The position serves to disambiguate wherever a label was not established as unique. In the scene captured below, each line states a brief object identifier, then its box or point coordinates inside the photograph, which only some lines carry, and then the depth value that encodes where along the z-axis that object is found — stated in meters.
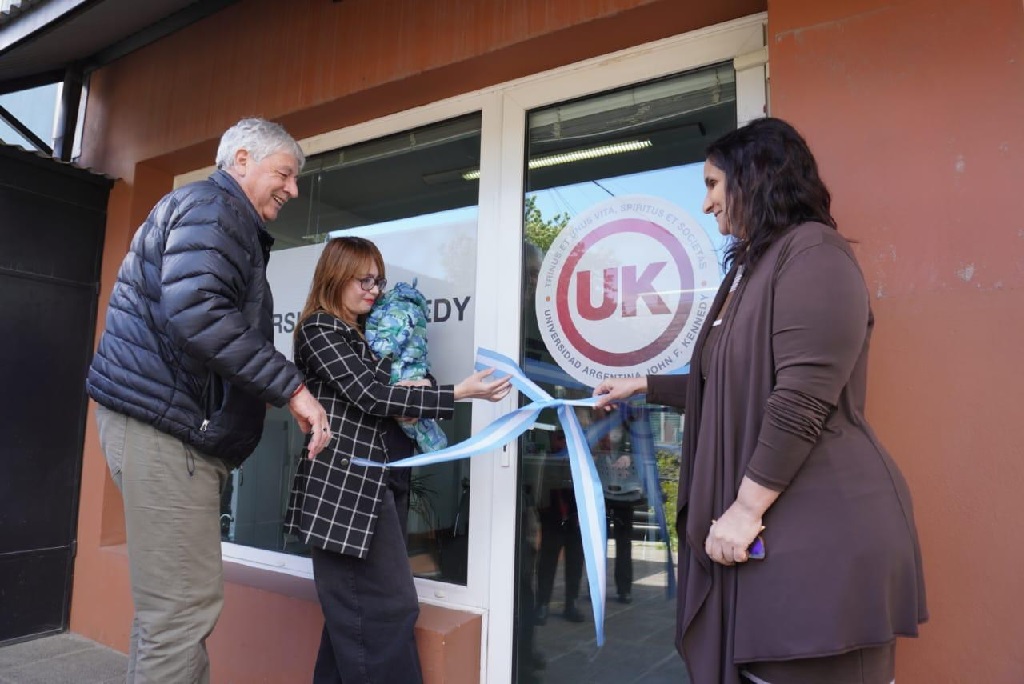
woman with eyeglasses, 2.19
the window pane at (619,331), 2.46
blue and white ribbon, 2.06
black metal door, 3.64
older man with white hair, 1.83
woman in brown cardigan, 1.25
